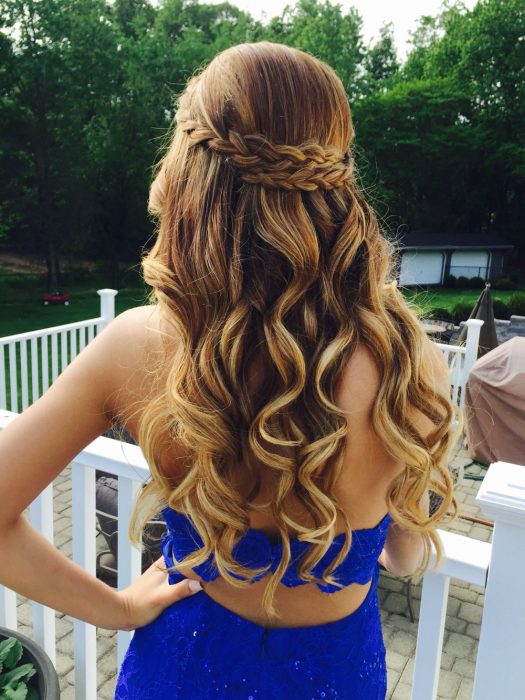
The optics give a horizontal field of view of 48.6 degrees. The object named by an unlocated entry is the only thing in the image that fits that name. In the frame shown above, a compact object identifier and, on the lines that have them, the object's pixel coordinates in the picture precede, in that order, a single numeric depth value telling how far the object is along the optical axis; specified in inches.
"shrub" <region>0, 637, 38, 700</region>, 65.2
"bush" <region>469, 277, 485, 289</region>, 1246.3
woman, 37.9
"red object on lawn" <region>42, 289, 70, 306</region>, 779.4
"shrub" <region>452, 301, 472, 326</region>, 691.4
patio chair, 136.6
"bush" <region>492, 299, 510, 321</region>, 721.5
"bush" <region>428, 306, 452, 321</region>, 681.8
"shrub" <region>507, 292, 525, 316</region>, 773.3
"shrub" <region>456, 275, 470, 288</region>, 1256.2
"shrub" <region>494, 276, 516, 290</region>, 1227.2
